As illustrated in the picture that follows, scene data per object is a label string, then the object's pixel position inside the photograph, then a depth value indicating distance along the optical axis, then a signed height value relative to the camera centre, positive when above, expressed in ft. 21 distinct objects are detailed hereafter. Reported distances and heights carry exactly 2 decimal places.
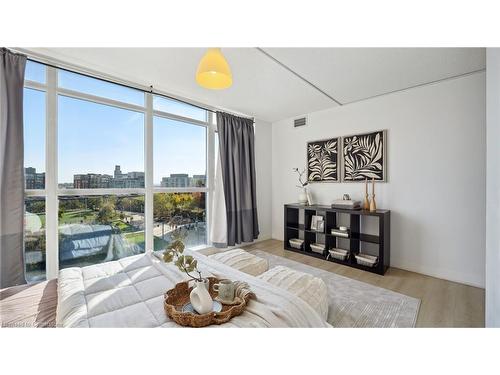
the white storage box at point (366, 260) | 8.46 -2.97
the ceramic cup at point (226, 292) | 3.61 -1.81
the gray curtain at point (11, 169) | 5.89 +0.51
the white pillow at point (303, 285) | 4.85 -2.39
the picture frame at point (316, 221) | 10.46 -1.73
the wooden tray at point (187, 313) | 3.00 -1.89
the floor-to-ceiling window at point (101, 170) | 6.81 +0.66
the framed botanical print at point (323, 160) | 10.66 +1.38
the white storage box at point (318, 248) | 10.17 -2.98
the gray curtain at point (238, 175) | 11.10 +0.62
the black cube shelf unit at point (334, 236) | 8.36 -2.17
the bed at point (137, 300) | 3.10 -1.94
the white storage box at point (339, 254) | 9.30 -2.99
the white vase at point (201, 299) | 3.21 -1.74
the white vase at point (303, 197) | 11.38 -0.56
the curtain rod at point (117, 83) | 6.53 +3.92
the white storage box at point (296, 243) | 11.00 -2.94
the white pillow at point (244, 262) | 6.24 -2.30
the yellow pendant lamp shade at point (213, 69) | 4.44 +2.51
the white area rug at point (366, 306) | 5.32 -3.39
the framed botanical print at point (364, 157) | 9.16 +1.36
